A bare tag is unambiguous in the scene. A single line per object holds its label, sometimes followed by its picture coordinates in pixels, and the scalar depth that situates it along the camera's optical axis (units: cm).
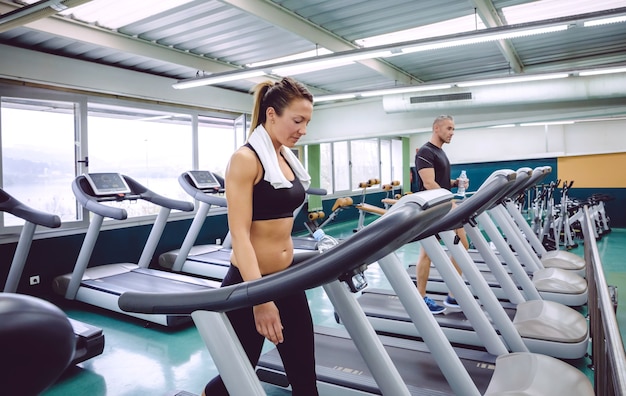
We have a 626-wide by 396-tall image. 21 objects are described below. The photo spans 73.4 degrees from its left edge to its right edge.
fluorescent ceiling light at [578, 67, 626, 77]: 518
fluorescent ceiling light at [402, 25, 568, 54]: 381
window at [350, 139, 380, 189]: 1156
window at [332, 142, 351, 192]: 1088
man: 325
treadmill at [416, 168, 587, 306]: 317
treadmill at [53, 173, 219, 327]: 408
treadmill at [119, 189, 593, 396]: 105
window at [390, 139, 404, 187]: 1298
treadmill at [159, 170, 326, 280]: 512
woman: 144
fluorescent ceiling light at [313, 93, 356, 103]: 638
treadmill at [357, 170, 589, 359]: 228
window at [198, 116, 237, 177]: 732
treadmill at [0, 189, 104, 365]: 340
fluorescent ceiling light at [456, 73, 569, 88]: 551
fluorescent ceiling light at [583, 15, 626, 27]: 357
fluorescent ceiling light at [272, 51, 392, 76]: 436
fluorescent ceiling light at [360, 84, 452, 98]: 608
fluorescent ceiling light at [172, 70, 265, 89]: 505
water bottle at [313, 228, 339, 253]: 189
